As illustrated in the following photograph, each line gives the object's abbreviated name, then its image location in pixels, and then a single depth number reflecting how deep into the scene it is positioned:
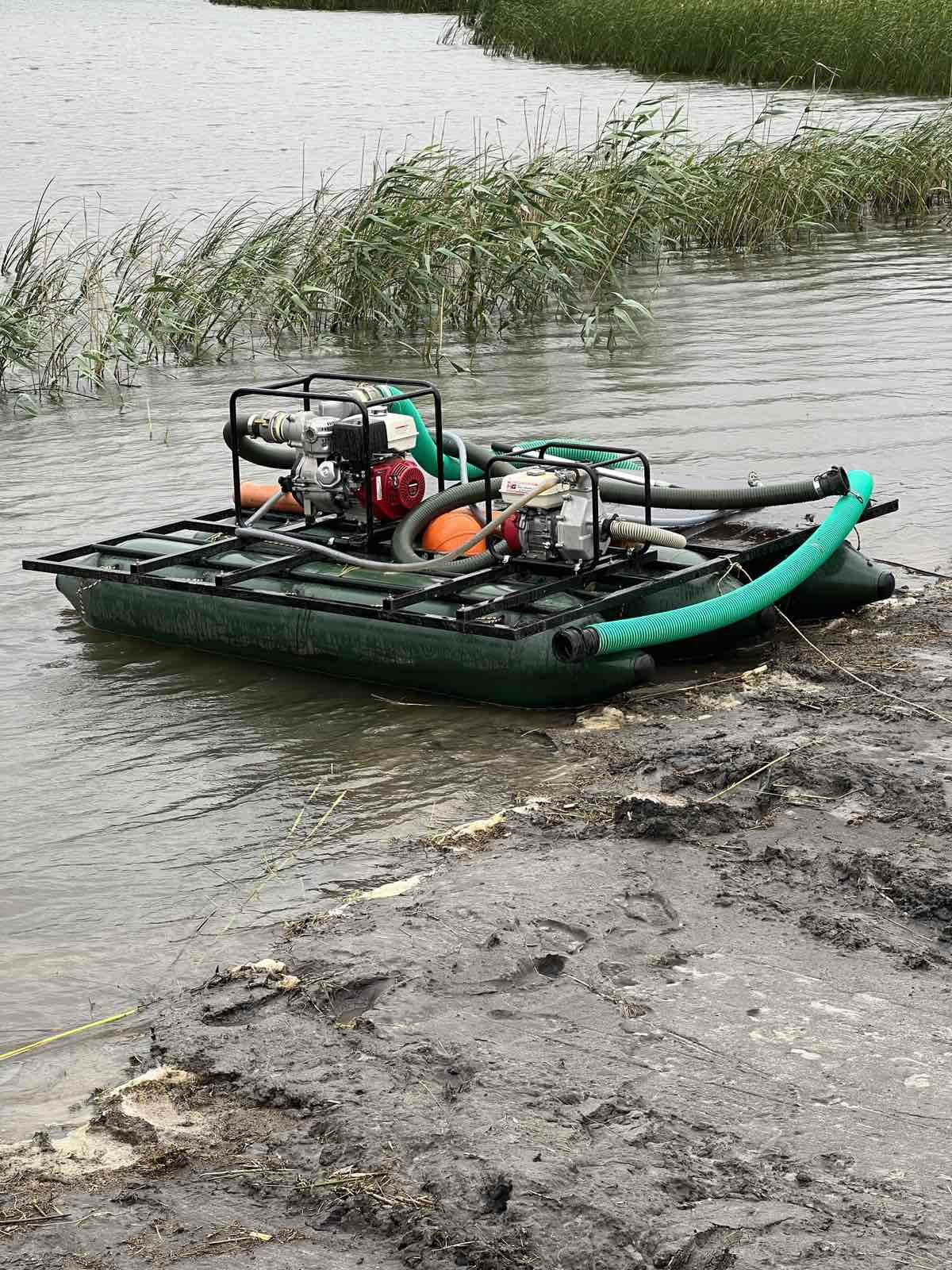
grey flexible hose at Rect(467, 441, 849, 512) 7.01
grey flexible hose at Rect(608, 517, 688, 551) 6.60
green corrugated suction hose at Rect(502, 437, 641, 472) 7.49
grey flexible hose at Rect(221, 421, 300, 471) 8.10
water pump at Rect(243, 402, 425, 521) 7.34
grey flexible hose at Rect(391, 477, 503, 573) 7.07
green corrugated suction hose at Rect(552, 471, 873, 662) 6.26
